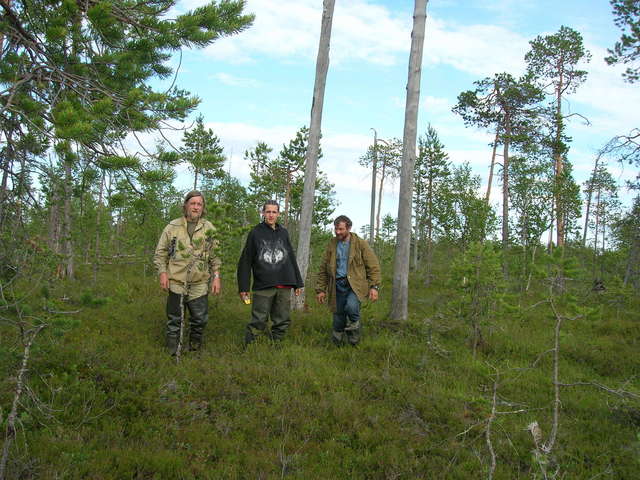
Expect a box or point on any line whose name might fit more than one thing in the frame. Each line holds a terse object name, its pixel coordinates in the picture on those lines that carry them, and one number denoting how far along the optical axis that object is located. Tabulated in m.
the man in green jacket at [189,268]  5.52
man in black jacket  5.93
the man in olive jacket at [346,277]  6.23
